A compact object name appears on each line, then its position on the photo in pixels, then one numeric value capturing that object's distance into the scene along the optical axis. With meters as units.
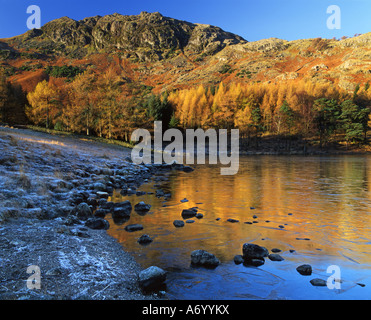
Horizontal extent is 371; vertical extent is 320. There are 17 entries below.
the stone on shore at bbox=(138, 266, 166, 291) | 4.44
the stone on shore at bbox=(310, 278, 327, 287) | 4.79
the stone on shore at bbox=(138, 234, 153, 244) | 6.80
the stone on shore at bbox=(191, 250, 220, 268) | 5.57
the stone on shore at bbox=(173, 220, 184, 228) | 8.28
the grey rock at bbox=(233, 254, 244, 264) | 5.75
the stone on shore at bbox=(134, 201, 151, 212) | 10.25
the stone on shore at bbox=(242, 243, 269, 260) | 5.95
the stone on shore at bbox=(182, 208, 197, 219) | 9.57
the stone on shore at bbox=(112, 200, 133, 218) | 9.20
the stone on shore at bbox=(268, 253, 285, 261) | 5.88
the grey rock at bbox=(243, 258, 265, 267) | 5.63
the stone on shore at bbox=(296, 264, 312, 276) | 5.23
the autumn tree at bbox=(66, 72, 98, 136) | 43.78
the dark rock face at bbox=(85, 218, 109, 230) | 7.77
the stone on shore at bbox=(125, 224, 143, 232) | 7.79
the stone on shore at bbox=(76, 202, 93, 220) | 8.55
